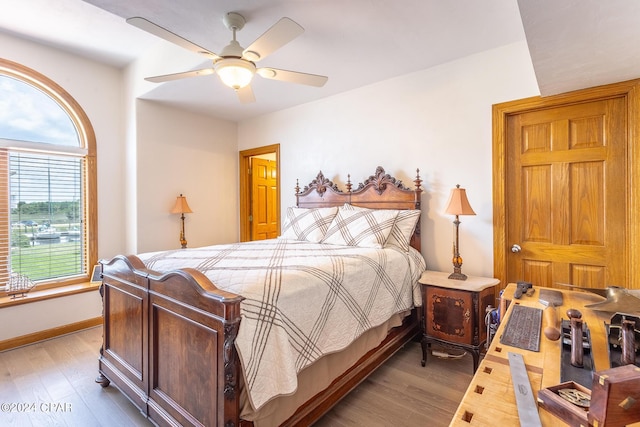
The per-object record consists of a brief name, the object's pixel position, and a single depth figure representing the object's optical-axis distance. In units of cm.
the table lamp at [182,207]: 396
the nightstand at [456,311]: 235
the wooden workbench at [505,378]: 75
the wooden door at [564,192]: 227
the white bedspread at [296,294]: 140
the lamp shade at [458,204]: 259
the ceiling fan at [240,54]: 181
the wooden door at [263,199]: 492
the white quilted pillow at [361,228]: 278
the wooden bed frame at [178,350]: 136
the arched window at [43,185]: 311
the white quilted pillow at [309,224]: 321
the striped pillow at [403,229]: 285
